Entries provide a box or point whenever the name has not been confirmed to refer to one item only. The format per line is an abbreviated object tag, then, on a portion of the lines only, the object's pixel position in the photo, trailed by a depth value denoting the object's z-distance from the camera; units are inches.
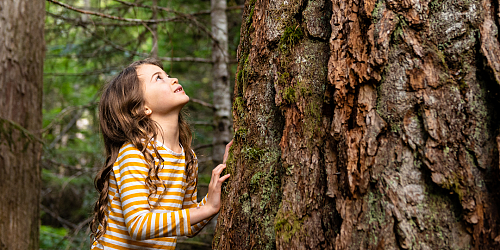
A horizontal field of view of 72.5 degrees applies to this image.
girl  70.7
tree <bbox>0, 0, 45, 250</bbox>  149.7
